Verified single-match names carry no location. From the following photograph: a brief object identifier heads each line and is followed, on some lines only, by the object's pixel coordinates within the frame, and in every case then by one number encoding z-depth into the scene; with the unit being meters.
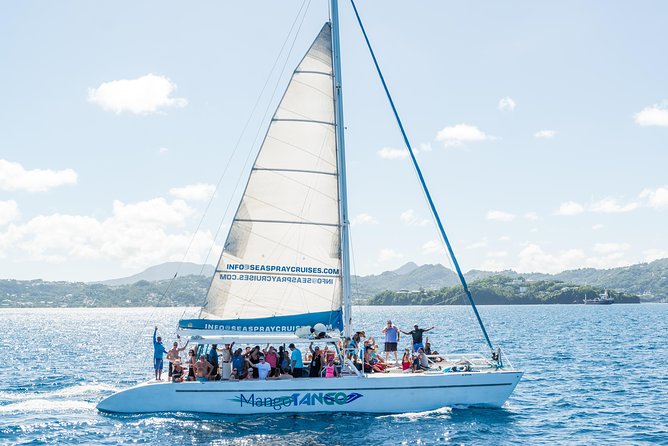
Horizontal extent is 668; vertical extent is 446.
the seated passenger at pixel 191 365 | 21.40
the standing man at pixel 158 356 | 22.31
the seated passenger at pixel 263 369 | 20.91
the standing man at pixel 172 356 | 21.81
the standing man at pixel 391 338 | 23.81
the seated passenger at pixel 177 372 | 21.20
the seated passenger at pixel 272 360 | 21.22
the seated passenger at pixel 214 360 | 21.31
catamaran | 20.73
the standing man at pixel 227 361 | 21.12
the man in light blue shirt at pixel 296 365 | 21.34
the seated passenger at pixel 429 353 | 23.98
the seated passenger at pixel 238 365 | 21.19
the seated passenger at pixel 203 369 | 21.03
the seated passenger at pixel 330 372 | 21.00
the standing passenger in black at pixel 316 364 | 21.28
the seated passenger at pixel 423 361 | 22.25
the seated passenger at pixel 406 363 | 22.19
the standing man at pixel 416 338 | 23.48
